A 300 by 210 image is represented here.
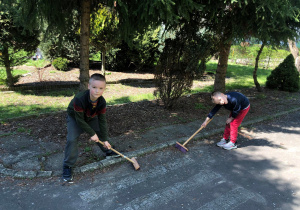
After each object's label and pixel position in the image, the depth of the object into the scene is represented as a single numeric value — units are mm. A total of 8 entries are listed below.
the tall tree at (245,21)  4276
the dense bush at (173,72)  5887
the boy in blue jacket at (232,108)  4249
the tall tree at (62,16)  4223
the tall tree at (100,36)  9828
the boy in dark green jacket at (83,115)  3082
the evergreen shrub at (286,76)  10344
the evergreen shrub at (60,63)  13028
